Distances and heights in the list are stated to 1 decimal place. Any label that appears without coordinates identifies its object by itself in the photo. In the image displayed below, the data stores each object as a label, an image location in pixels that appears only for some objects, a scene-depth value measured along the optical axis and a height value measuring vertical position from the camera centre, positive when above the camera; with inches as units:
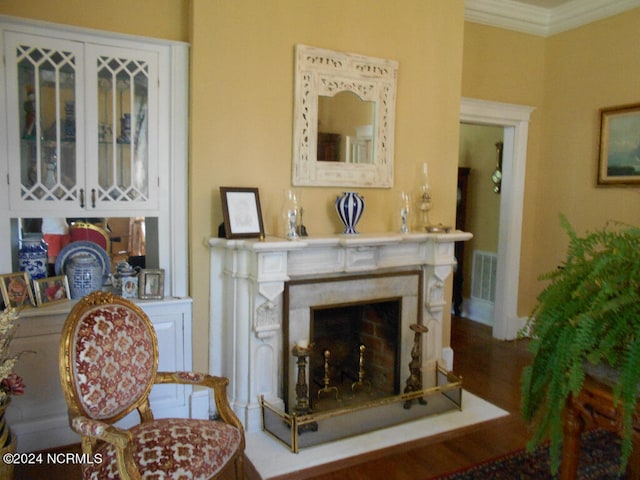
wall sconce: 203.6 +11.4
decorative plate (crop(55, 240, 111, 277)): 111.1 -14.4
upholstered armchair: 69.9 -32.5
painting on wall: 156.4 +18.2
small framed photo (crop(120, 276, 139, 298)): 114.0 -21.9
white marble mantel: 110.7 -21.6
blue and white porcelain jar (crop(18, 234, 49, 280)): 106.1 -14.6
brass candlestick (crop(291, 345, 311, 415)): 116.0 -44.3
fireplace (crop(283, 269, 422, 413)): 120.0 -36.9
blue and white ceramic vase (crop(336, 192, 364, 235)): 125.0 -3.2
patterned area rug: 99.0 -54.1
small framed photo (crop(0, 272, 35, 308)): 101.3 -20.8
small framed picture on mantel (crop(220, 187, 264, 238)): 112.7 -4.2
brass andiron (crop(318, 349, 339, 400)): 128.2 -47.4
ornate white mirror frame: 123.4 +23.0
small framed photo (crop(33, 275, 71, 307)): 105.2 -21.6
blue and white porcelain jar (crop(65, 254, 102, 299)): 110.7 -18.9
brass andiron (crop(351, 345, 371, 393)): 135.1 -49.3
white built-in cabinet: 102.8 +6.9
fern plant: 56.1 -15.1
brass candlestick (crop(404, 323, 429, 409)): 130.7 -44.1
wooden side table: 62.7 -28.0
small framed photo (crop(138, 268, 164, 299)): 113.4 -20.9
